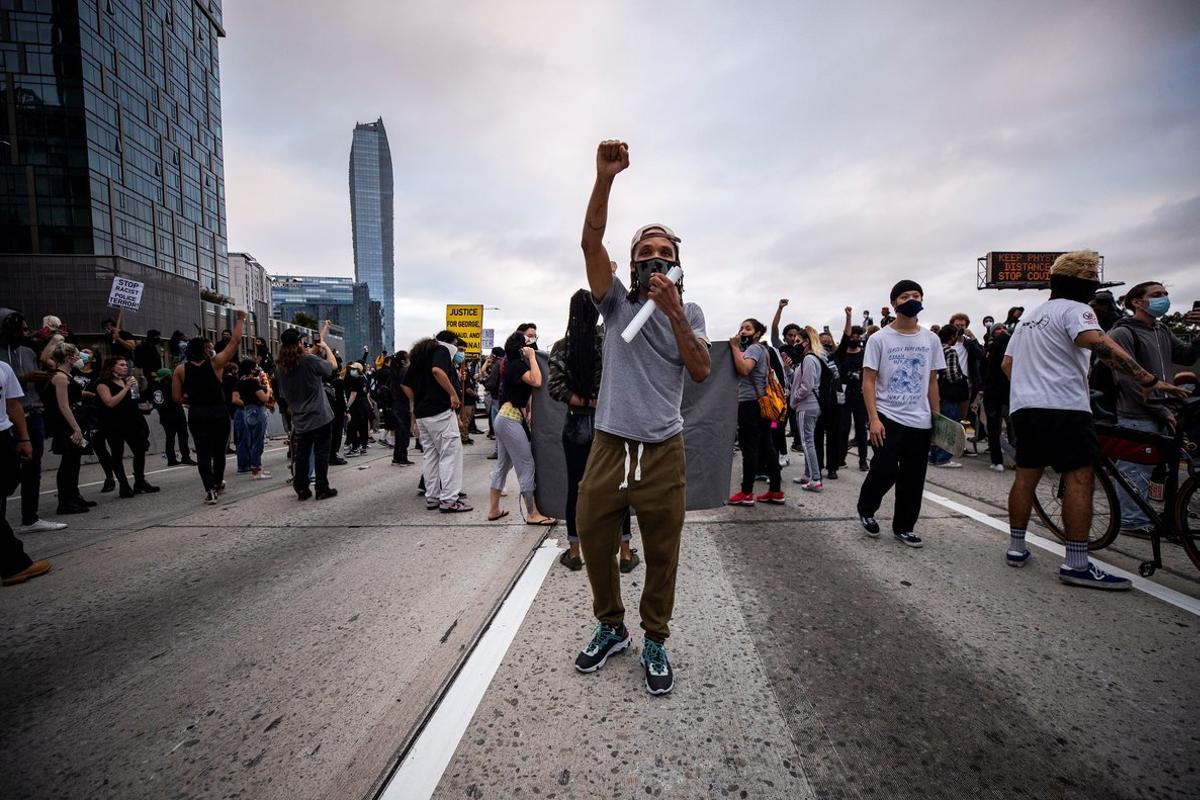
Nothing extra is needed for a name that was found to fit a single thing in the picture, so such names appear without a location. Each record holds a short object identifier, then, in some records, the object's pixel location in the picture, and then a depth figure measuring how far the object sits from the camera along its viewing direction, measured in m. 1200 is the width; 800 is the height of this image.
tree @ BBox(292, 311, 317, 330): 103.81
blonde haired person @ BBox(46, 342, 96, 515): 5.93
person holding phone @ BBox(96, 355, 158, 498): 7.36
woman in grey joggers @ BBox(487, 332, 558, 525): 5.20
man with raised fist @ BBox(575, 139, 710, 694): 2.47
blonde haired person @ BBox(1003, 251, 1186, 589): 3.61
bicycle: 3.60
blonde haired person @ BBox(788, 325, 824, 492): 6.84
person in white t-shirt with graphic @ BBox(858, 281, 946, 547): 4.57
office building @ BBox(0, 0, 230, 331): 36.31
